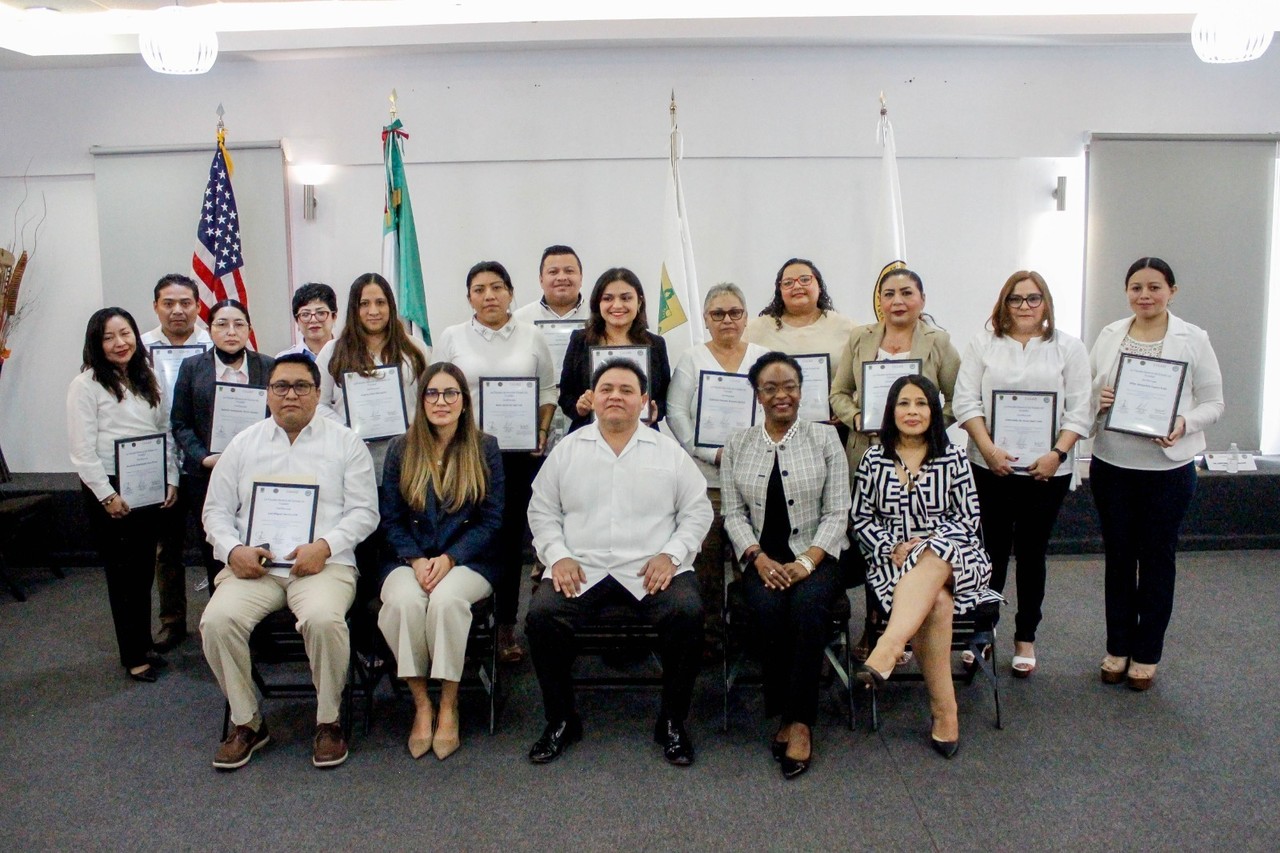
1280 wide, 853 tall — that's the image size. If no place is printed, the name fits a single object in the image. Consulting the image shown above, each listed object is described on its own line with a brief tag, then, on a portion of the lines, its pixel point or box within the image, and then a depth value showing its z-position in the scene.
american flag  5.38
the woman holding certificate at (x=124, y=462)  3.51
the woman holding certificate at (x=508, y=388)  3.54
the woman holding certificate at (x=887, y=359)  3.44
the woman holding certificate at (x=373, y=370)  3.42
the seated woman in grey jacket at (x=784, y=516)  2.95
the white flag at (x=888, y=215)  5.42
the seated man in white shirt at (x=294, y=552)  2.88
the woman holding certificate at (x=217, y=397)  3.50
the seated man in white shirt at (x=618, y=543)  2.89
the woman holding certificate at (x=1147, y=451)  3.30
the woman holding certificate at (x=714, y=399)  3.47
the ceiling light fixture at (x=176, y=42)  4.20
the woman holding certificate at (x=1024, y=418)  3.38
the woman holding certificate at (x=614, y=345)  3.42
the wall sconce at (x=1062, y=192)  5.65
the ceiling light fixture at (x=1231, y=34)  4.29
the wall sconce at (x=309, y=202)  5.72
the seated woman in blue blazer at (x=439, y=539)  2.92
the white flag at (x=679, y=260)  5.32
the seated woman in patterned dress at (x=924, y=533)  2.89
